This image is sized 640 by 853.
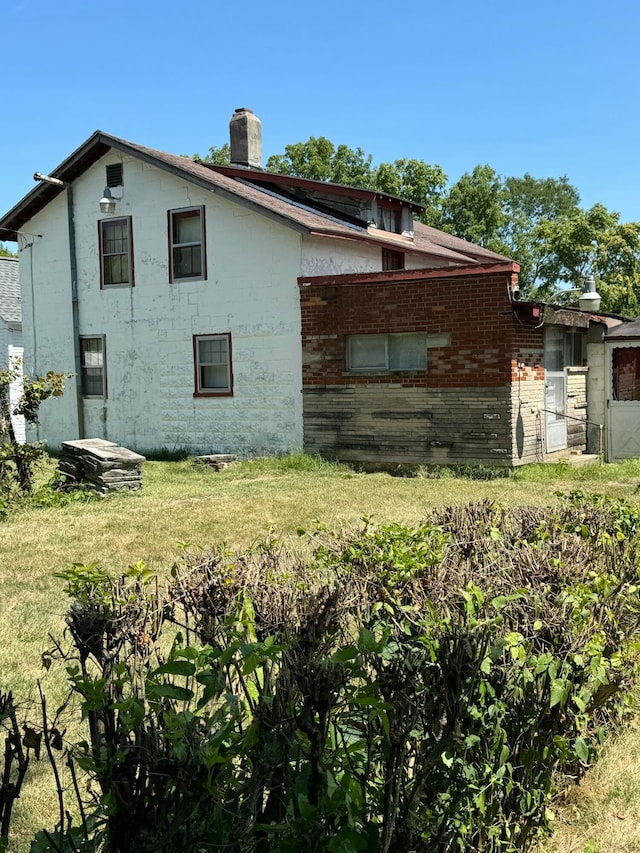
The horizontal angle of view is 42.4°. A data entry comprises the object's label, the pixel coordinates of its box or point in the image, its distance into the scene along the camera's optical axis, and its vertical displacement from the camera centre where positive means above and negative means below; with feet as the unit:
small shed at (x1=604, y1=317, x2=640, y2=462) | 54.19 +0.41
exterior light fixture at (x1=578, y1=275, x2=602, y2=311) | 51.49 +6.11
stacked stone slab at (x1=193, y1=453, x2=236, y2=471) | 52.54 -3.56
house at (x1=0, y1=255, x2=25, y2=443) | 74.59 +6.52
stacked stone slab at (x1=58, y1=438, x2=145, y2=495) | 40.45 -2.91
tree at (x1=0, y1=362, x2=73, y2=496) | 36.42 -1.46
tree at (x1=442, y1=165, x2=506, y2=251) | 155.63 +36.26
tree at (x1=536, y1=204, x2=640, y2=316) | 118.01 +21.67
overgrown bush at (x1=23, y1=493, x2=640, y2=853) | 7.82 -3.18
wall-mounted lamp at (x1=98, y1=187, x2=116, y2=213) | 59.82 +14.89
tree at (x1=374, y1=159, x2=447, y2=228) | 143.74 +39.04
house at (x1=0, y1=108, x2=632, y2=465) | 47.44 +5.14
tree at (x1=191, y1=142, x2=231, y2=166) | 160.91 +49.27
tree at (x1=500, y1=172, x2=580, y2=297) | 194.80 +47.07
